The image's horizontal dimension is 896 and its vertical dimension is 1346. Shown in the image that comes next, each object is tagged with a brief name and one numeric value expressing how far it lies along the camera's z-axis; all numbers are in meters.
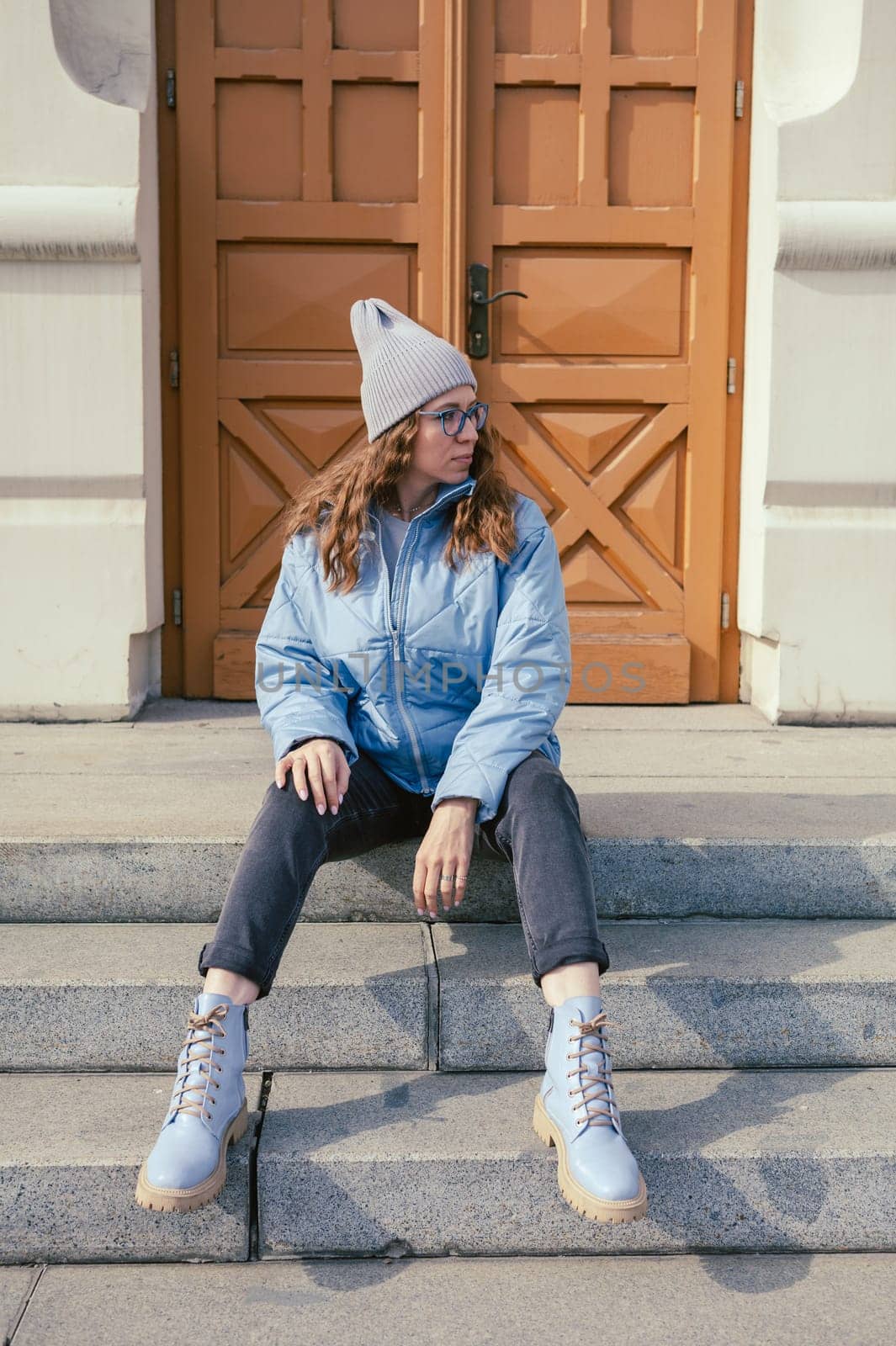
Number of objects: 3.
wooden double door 4.61
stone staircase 2.23
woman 2.30
